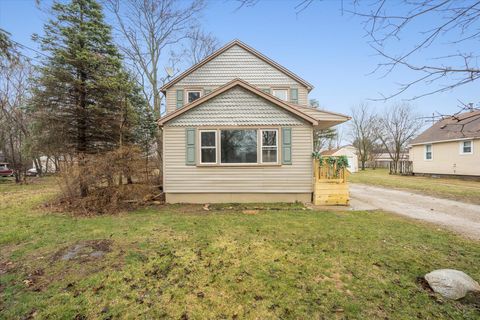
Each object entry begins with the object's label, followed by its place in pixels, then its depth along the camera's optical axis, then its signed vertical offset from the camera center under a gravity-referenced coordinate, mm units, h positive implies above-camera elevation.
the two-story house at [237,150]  8469 +450
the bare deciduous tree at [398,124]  28359 +4871
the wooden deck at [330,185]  8038 -952
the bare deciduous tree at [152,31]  16641 +10656
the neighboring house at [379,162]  37472 -399
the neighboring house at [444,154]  15672 +462
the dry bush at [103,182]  7516 -739
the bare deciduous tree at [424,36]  1691 +1067
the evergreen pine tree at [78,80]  9164 +3627
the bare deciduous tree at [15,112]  18000 +4542
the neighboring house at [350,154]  29391 +829
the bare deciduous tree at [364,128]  33094 +4973
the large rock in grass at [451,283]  2719 -1649
